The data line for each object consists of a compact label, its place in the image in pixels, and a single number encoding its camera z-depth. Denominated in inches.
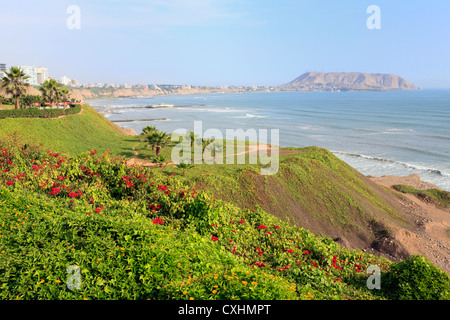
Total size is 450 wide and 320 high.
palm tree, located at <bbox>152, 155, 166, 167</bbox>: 978.2
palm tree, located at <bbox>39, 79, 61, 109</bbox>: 1764.3
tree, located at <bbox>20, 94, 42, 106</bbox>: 2066.2
